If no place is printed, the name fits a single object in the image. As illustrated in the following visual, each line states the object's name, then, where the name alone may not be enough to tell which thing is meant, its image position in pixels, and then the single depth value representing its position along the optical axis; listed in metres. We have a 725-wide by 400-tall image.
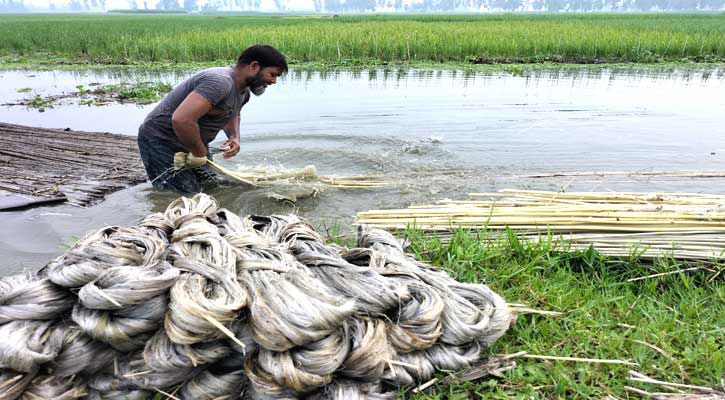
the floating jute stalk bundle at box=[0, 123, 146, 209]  4.25
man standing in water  3.89
